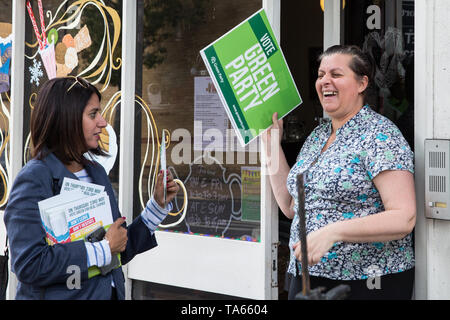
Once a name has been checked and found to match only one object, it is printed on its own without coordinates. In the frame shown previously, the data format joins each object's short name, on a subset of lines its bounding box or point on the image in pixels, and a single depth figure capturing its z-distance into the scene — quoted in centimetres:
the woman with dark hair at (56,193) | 234
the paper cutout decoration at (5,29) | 548
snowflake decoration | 525
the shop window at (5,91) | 546
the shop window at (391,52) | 343
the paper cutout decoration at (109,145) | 467
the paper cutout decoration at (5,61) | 546
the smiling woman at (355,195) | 256
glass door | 394
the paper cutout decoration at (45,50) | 512
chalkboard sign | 405
